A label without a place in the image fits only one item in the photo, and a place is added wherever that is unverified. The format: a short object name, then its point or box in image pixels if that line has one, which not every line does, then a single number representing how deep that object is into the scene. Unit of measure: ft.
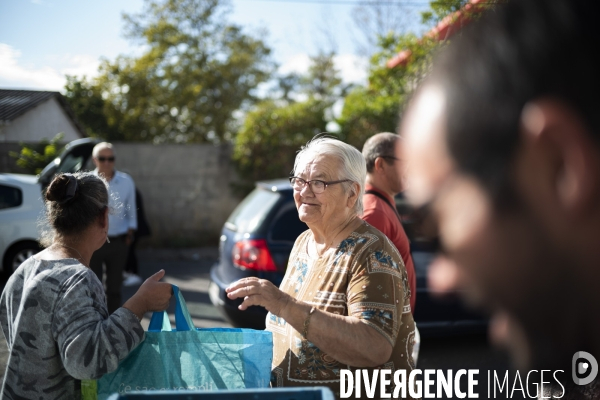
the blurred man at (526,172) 1.86
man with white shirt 18.04
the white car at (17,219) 29.17
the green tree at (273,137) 44.78
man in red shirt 10.49
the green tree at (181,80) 77.82
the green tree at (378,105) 42.09
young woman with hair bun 6.79
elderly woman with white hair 6.91
